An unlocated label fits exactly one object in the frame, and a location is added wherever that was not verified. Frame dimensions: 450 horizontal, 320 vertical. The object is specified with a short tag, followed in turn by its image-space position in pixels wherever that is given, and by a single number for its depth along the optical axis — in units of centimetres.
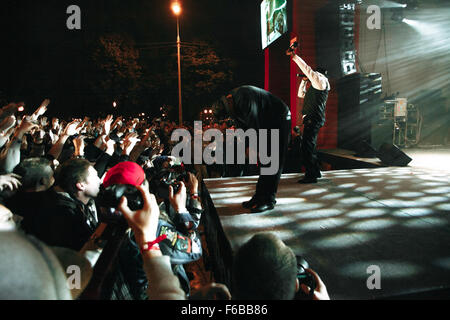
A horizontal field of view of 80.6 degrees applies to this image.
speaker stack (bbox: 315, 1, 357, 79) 938
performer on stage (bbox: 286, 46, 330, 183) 455
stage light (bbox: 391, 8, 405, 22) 964
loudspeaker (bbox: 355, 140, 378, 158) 754
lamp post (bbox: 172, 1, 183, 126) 1003
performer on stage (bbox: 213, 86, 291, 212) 315
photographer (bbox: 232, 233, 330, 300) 108
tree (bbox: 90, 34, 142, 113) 1927
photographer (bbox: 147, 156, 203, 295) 188
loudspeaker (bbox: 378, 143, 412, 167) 641
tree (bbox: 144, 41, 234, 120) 2181
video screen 1030
